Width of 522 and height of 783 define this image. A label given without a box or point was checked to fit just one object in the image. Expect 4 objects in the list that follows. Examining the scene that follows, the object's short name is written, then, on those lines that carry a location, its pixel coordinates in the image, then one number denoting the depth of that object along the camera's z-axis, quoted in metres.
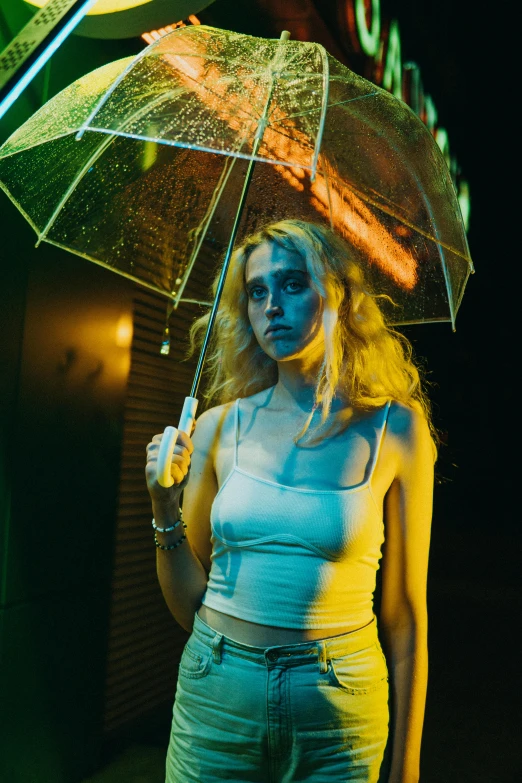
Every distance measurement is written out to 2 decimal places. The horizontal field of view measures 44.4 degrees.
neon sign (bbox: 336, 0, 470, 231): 5.90
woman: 1.84
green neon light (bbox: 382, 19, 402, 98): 6.72
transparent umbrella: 1.96
